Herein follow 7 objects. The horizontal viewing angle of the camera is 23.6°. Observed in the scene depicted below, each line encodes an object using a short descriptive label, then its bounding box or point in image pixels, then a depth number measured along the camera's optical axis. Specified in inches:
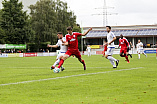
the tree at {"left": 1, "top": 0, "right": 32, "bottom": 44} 3267.7
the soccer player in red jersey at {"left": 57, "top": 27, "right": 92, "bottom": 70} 653.8
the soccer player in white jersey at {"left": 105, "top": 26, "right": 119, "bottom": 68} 748.0
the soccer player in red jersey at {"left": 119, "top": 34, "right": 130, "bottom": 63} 1149.7
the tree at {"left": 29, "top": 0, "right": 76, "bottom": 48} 3705.7
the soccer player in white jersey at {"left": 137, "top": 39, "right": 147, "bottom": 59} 1565.2
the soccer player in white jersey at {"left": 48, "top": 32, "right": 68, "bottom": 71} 708.1
